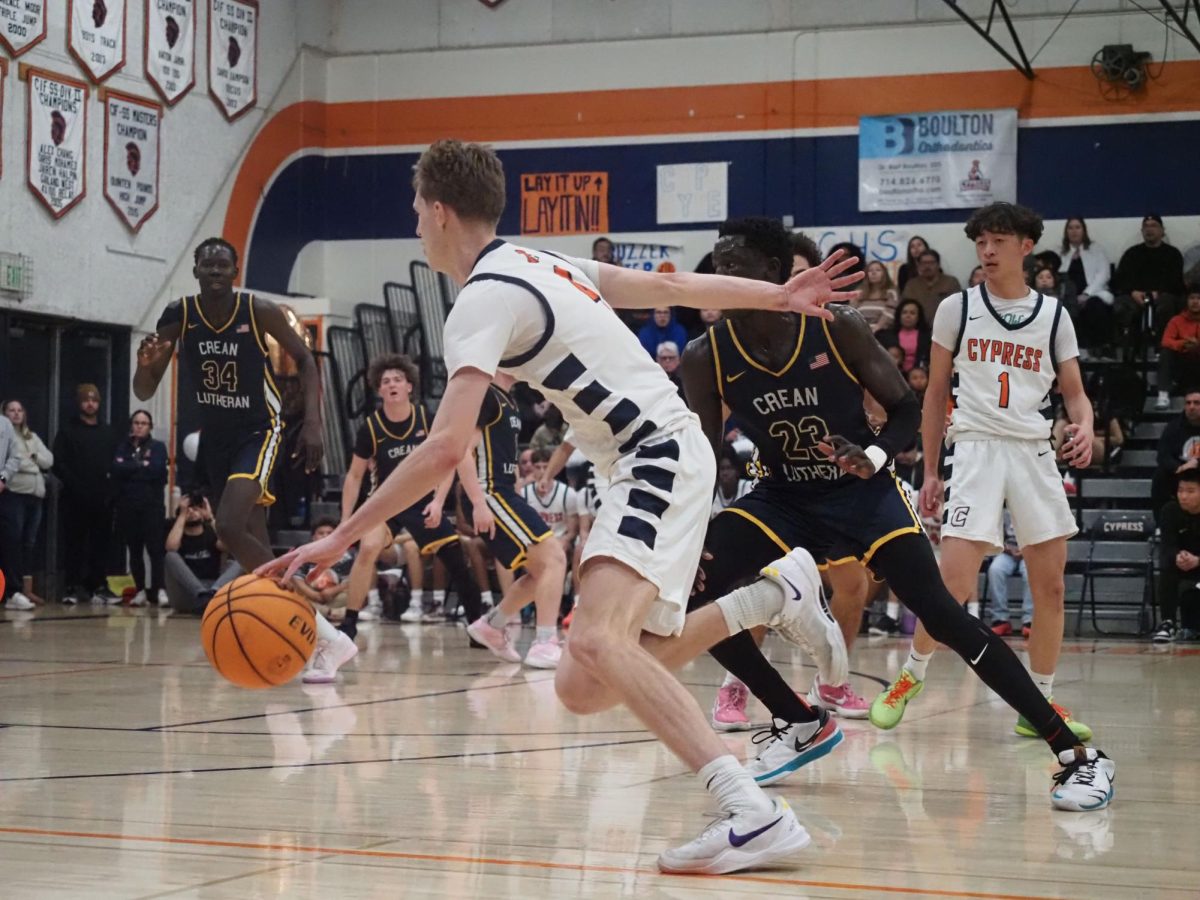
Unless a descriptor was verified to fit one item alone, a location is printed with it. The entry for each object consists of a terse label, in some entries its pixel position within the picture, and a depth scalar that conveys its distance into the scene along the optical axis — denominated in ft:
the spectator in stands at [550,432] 53.62
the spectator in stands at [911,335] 54.54
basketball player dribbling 13.08
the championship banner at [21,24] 55.36
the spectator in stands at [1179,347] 51.37
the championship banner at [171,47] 61.72
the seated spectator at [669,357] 54.70
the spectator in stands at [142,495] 56.08
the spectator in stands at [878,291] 58.70
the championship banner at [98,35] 58.34
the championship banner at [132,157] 60.03
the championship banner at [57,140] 56.70
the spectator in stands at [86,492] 56.59
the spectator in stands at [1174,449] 46.03
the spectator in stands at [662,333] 58.70
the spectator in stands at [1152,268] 57.88
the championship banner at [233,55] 64.90
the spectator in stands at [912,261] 59.98
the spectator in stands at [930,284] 58.95
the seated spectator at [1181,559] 42.63
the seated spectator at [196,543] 52.65
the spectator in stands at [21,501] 51.75
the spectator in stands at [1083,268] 56.59
